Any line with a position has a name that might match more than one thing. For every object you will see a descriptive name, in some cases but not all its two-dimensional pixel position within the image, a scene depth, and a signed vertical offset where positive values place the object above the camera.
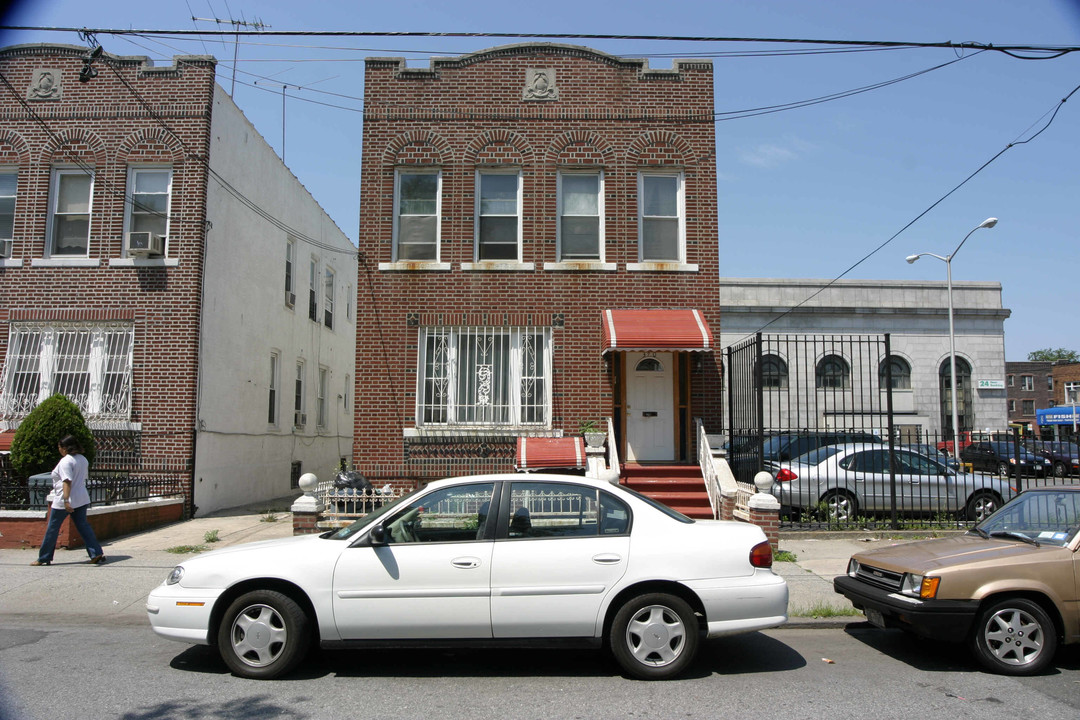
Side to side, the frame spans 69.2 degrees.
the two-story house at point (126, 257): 14.18 +3.44
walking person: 9.87 -0.77
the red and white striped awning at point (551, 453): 12.45 -0.12
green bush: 11.74 +0.04
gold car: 5.92 -1.16
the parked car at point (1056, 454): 12.63 -0.08
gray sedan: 12.81 -0.61
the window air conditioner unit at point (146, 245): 14.34 +3.64
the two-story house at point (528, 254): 13.73 +3.44
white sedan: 5.65 -1.05
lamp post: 25.62 +6.21
